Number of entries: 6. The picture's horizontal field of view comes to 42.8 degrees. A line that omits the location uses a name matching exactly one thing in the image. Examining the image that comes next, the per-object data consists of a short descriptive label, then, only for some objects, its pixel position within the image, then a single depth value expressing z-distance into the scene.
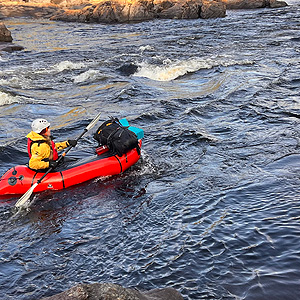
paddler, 6.90
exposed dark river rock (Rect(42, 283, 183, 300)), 2.91
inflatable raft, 6.94
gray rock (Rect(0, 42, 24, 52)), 21.11
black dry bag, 7.49
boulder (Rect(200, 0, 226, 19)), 32.97
